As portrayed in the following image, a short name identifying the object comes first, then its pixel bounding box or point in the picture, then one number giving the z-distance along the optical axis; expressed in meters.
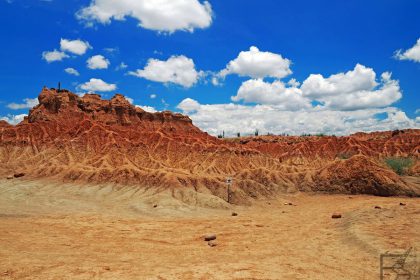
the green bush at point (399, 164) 56.58
